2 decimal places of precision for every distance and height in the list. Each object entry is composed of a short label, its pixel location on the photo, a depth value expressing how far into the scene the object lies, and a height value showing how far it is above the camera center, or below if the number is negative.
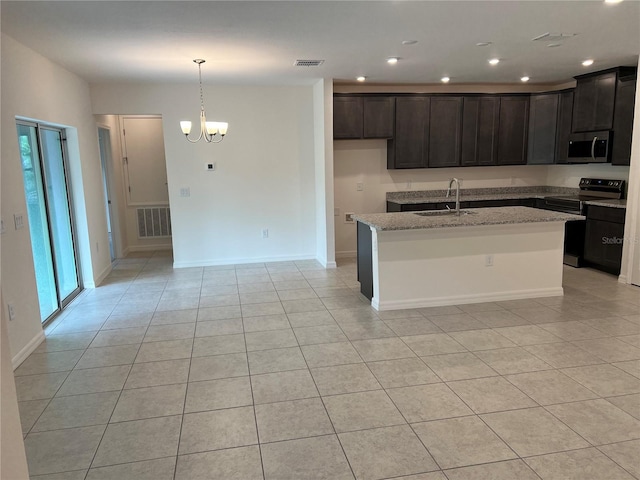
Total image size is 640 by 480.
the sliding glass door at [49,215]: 4.14 -0.41
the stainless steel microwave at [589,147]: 5.50 +0.19
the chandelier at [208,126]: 4.57 +0.47
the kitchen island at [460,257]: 4.25 -0.90
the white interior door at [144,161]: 7.38 +0.19
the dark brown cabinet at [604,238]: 5.23 -0.91
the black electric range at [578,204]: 5.72 -0.54
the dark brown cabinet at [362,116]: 6.11 +0.71
